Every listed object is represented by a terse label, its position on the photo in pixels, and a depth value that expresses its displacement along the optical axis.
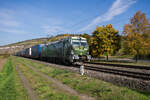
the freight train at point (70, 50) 17.14
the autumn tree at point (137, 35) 27.66
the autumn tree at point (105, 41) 34.28
